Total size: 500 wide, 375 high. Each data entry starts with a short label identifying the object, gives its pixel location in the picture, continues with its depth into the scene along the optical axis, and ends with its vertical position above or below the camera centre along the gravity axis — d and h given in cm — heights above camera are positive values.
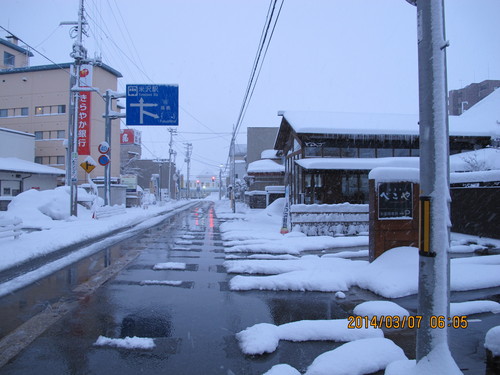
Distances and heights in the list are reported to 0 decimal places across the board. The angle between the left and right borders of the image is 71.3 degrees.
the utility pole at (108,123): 1994 +432
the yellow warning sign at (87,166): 1810 +151
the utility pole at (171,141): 4823 +762
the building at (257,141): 4712 +741
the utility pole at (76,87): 1756 +560
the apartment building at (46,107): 3953 +1020
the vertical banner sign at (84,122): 3188 +666
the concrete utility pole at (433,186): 281 +9
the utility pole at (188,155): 6201 +737
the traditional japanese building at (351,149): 1831 +262
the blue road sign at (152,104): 1588 +417
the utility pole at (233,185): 2936 +91
